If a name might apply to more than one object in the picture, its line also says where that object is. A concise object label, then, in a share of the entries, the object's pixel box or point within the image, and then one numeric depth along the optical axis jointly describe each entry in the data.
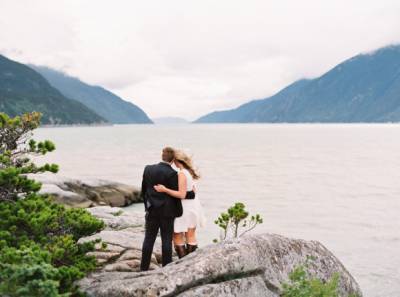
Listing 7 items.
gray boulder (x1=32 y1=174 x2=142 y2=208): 23.39
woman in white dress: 8.89
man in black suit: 8.86
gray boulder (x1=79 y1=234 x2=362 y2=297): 7.78
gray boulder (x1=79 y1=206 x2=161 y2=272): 10.42
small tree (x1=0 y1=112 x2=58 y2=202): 8.69
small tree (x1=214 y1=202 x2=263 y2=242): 12.98
